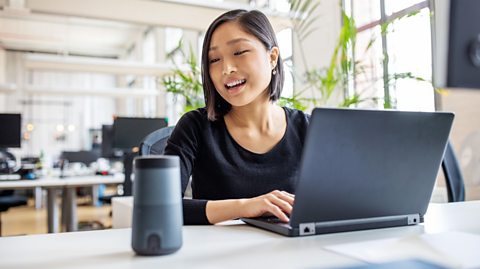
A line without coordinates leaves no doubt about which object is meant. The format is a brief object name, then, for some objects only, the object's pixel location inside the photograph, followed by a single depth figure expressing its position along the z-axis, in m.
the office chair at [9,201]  4.22
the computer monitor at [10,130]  4.03
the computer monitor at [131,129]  4.16
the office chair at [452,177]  1.65
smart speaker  0.69
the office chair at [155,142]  1.58
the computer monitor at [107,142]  4.80
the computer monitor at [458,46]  0.55
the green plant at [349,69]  2.61
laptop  0.79
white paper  0.66
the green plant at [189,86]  3.12
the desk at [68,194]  3.64
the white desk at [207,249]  0.66
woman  1.27
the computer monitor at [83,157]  6.34
